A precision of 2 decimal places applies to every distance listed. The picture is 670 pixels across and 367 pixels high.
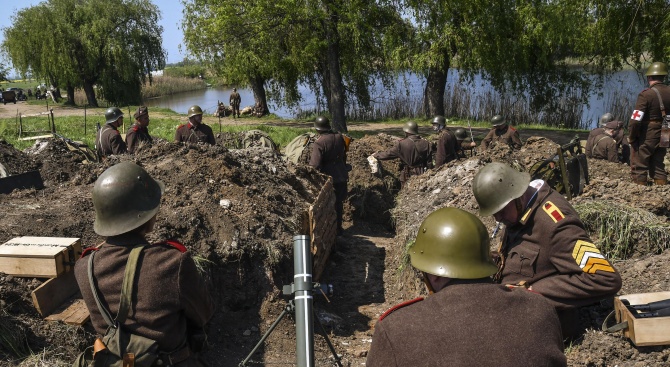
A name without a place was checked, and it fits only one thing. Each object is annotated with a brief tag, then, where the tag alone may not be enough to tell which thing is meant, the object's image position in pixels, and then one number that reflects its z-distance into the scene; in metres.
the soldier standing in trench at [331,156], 9.35
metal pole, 2.37
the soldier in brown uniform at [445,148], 10.16
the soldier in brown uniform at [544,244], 3.31
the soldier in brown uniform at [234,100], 26.47
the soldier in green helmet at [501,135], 10.83
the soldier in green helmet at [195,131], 9.75
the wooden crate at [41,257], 4.76
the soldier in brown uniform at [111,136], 9.40
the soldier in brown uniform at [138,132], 9.42
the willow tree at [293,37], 17.03
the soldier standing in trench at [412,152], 10.35
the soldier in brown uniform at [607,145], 10.01
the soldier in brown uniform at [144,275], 2.80
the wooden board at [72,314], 4.67
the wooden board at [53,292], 4.62
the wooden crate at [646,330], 3.47
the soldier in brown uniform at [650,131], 7.83
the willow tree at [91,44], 30.41
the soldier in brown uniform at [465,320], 1.98
